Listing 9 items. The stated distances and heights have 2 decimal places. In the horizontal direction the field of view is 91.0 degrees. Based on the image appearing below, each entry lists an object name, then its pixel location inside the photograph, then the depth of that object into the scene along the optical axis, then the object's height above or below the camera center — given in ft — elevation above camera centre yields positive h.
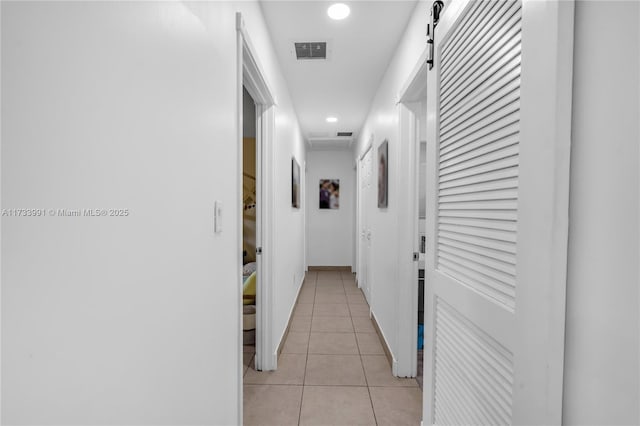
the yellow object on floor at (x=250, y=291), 9.49 -2.68
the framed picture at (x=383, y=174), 8.94 +0.89
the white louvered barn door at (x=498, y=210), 2.20 -0.04
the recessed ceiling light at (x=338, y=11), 6.43 +4.03
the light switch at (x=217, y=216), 3.87 -0.18
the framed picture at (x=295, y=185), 11.72 +0.73
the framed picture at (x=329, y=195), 20.72 +0.57
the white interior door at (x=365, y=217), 13.42 -0.63
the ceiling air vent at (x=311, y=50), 7.89 +4.01
